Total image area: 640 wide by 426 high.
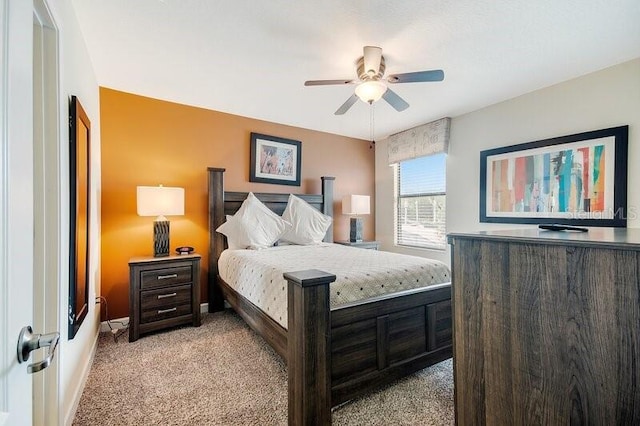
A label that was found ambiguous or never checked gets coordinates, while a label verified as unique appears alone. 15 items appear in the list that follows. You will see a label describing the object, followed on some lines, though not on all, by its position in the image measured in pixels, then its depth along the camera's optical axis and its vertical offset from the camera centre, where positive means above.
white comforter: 1.88 -0.48
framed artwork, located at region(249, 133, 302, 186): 3.85 +0.73
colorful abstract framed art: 2.51 +0.31
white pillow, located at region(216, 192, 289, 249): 3.28 -0.20
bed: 1.49 -0.84
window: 4.08 +0.13
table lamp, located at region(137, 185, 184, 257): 2.75 +0.04
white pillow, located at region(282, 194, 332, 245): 3.74 -0.17
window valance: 3.84 +1.04
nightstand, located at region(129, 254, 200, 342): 2.64 -0.82
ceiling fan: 2.09 +1.02
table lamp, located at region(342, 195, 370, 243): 4.34 +0.03
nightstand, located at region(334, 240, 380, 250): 4.24 -0.51
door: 0.55 +0.02
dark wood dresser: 0.73 -0.36
